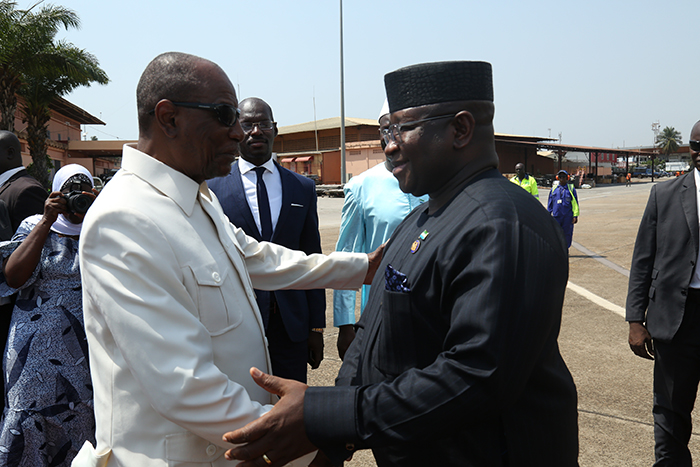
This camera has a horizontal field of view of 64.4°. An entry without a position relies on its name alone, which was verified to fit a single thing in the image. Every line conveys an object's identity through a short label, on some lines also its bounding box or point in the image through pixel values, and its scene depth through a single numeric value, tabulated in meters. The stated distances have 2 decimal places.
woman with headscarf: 2.88
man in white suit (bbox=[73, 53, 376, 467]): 1.56
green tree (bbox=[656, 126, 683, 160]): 93.01
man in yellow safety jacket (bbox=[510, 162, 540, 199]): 13.39
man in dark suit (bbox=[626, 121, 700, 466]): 3.26
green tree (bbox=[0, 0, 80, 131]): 18.31
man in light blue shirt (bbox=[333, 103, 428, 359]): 3.51
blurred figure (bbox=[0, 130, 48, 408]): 3.44
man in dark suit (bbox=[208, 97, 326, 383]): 3.49
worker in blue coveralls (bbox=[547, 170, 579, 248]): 12.25
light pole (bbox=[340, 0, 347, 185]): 31.59
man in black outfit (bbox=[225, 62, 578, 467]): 1.46
